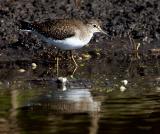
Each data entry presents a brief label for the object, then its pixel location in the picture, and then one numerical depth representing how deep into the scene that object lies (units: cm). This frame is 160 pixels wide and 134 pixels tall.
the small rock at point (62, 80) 1230
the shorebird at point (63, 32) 1414
